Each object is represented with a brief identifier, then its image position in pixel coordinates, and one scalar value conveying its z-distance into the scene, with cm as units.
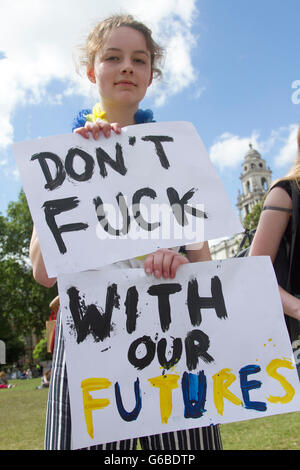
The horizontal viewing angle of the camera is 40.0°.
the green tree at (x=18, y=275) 3475
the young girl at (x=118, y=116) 129
